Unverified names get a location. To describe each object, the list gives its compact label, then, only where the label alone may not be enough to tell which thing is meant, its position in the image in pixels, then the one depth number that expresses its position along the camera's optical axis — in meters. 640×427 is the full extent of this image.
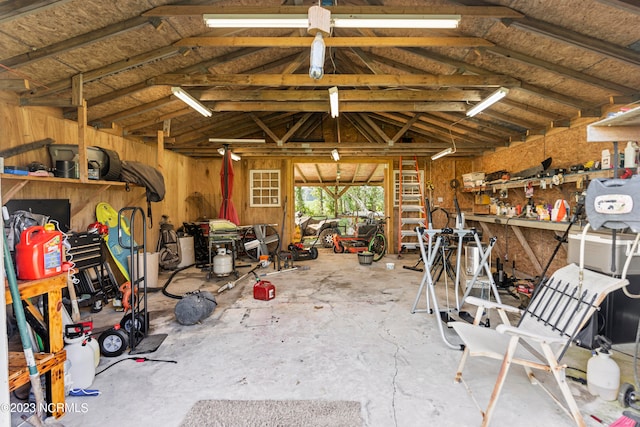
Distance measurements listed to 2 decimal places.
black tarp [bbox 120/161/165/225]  5.32
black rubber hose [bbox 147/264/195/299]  4.71
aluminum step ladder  8.53
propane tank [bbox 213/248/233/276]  5.78
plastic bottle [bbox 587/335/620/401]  2.27
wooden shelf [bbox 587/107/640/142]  2.47
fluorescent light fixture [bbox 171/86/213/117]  4.11
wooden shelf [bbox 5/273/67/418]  2.00
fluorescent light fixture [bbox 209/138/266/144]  6.62
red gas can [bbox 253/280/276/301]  4.57
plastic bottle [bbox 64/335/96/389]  2.39
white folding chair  1.94
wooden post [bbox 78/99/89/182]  3.98
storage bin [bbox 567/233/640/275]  3.02
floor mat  2.05
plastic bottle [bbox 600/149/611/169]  3.72
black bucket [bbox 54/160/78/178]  3.96
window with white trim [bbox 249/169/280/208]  9.14
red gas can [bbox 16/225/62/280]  2.07
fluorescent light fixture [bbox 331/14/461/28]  2.78
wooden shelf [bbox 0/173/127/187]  3.23
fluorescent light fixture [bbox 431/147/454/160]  7.03
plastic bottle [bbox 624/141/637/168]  3.28
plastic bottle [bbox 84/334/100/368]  2.54
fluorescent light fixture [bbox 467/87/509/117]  4.01
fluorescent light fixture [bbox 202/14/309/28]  2.78
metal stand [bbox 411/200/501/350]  3.49
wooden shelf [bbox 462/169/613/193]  3.95
